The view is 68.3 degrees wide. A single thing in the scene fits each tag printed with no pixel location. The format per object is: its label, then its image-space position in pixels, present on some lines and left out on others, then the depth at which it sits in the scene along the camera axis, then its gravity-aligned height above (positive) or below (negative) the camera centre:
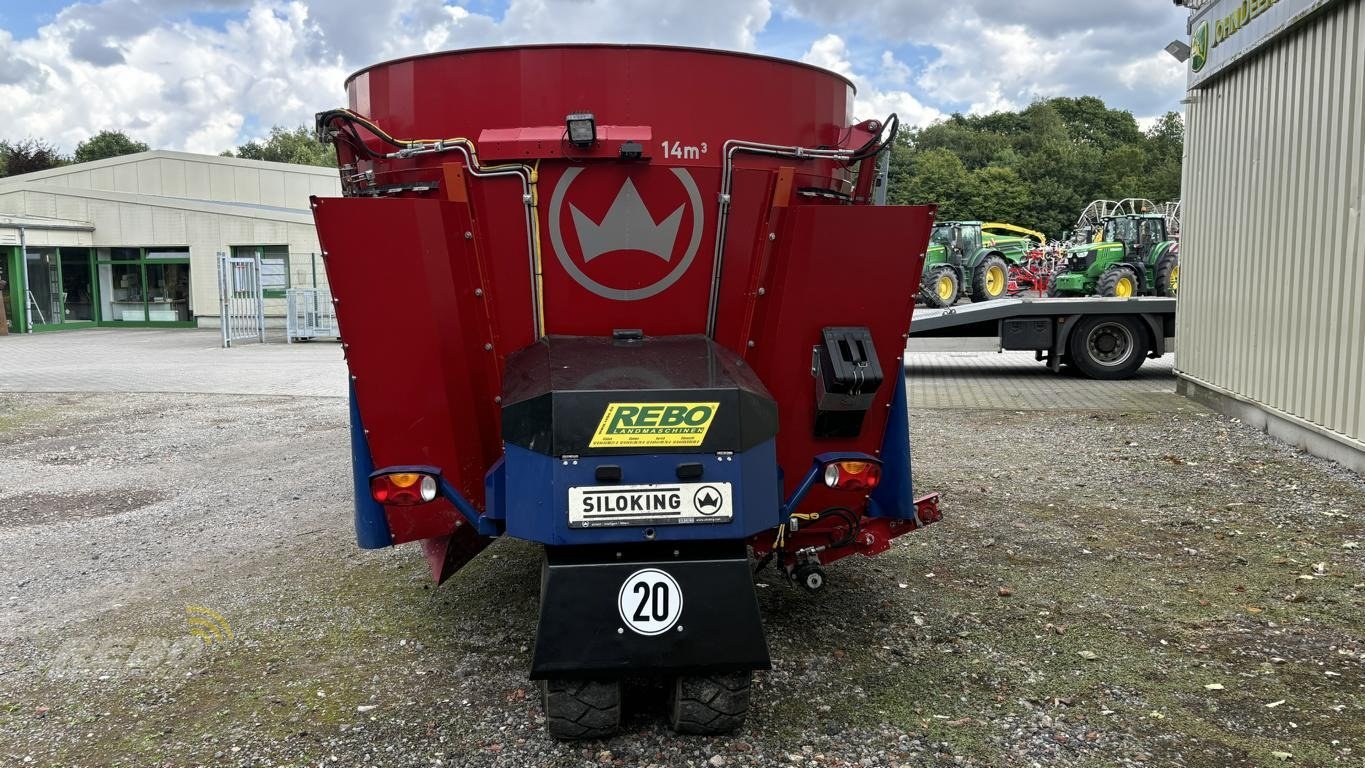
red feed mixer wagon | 3.47 +0.02
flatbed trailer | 14.19 -0.64
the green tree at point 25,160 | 45.44 +6.49
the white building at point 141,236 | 26.52 +1.73
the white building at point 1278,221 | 7.80 +0.55
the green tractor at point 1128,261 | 20.20 +0.45
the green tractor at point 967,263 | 21.48 +0.51
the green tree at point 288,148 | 63.47 +10.70
